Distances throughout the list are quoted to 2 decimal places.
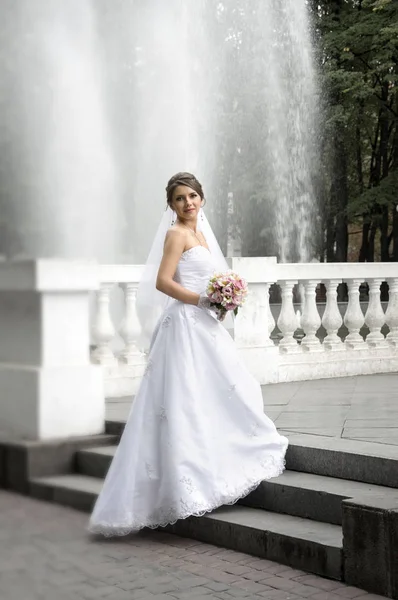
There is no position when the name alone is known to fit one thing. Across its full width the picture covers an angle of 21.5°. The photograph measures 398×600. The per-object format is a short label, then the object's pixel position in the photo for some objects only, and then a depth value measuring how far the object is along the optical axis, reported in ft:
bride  20.34
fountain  41.09
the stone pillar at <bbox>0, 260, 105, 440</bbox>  26.22
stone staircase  16.58
